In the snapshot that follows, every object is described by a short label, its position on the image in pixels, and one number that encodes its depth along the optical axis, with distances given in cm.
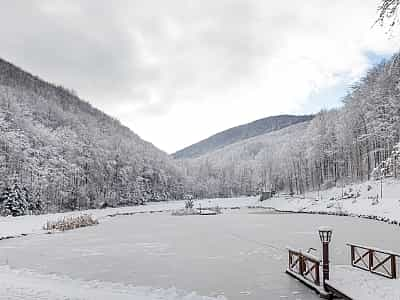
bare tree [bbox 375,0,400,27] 541
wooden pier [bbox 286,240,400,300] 812
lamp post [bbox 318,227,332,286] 938
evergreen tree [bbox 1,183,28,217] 4097
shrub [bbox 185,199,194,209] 5869
